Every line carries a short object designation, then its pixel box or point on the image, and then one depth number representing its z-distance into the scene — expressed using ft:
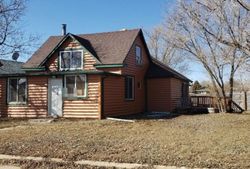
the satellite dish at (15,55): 57.85
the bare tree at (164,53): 100.95
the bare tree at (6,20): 53.01
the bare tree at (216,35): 31.12
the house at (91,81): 40.78
